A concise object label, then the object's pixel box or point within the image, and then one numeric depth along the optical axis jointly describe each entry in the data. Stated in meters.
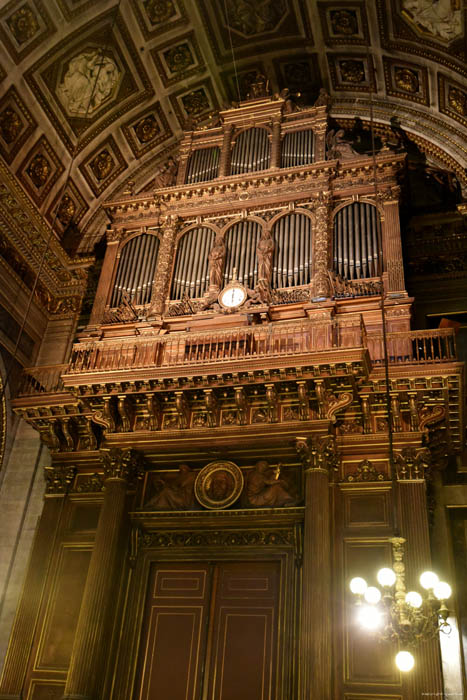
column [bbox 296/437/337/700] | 9.16
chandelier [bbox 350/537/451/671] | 7.29
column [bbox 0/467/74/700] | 10.96
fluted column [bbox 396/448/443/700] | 9.17
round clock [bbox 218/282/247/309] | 12.84
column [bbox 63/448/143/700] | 9.94
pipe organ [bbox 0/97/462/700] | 10.19
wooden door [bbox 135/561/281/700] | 10.17
